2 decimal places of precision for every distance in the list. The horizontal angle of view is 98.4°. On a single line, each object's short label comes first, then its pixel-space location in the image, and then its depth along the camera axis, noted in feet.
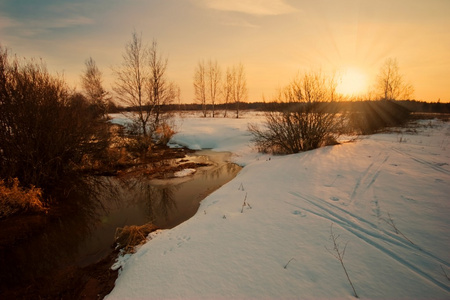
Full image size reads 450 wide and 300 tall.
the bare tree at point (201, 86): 121.39
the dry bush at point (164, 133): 51.79
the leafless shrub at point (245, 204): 15.19
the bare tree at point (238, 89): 121.42
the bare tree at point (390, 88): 100.94
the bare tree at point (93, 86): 97.30
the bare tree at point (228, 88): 121.29
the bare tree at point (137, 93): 45.91
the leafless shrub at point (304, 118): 31.01
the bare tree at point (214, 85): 122.31
